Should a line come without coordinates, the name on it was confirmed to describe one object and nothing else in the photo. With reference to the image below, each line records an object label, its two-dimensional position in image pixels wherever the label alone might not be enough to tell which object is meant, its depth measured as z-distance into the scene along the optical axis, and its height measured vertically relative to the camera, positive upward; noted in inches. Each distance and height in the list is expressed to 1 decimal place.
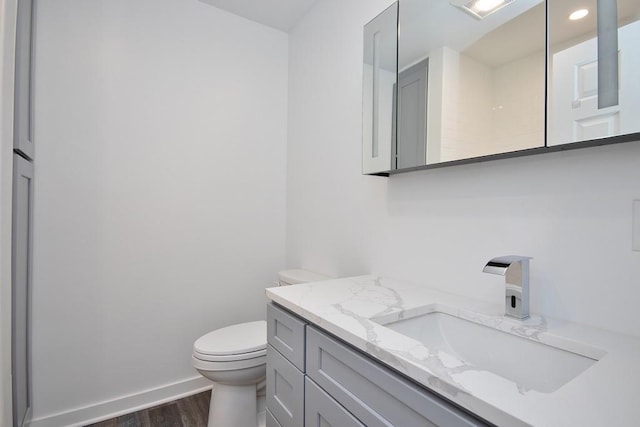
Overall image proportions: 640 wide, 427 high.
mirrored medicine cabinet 30.4 +16.6
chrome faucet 34.9 -7.6
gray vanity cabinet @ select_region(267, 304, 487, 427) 25.1 -17.4
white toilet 59.4 -30.2
